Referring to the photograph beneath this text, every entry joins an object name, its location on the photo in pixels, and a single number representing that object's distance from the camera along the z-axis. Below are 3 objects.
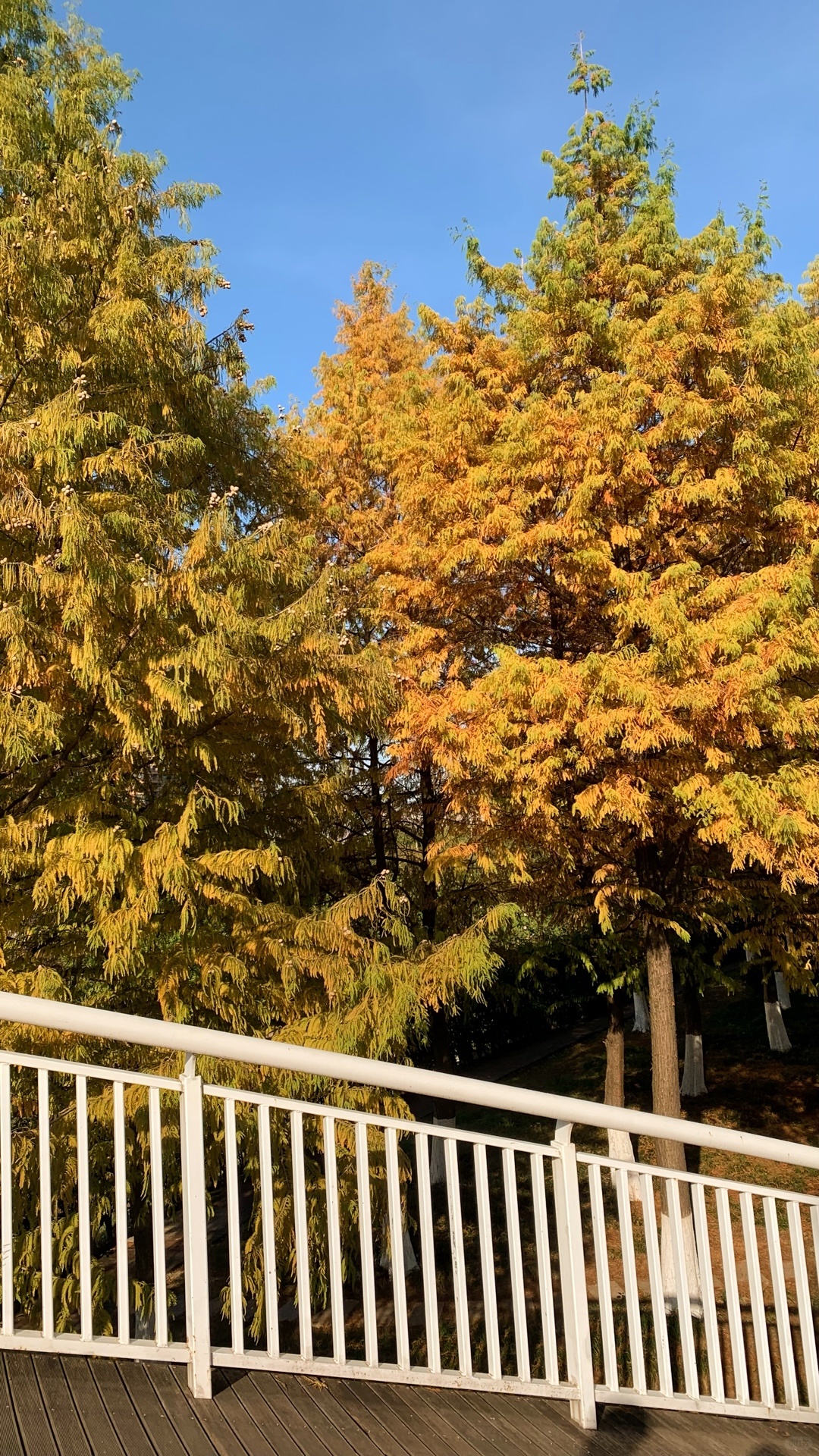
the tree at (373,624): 8.99
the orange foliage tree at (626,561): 7.07
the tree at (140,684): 5.10
